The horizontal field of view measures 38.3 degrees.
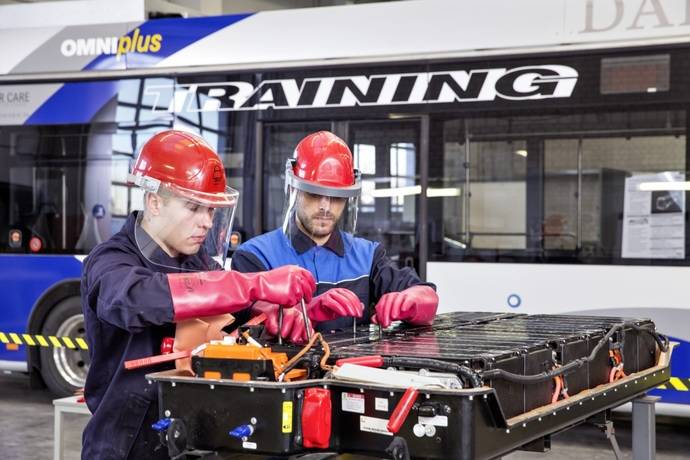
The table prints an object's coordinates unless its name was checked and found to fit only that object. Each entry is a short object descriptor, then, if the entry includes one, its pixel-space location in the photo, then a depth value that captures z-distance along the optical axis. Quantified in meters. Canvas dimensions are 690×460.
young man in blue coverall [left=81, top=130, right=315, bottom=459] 2.81
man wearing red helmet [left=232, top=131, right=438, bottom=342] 3.92
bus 6.99
